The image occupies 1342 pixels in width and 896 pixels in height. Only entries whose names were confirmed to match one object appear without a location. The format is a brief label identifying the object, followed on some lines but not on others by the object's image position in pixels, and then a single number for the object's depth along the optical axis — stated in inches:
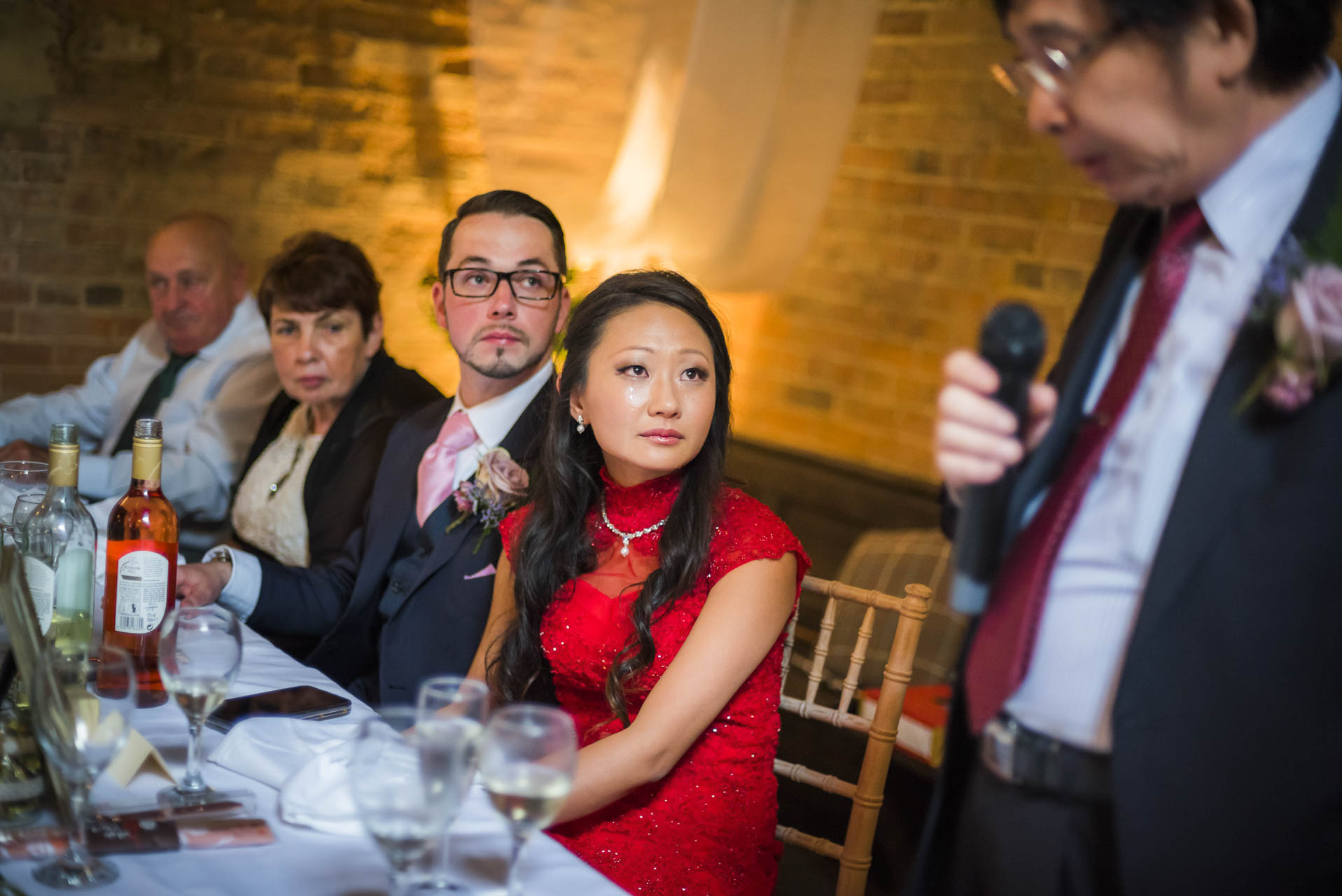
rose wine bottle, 61.4
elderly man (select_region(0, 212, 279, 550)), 126.7
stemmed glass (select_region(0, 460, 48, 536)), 75.3
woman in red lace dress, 65.3
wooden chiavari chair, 67.2
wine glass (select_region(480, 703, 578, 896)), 37.5
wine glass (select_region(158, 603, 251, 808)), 46.9
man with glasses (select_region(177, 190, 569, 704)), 87.1
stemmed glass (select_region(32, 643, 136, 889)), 40.6
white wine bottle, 60.1
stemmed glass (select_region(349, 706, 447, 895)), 36.6
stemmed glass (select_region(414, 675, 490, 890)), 36.9
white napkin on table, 47.1
